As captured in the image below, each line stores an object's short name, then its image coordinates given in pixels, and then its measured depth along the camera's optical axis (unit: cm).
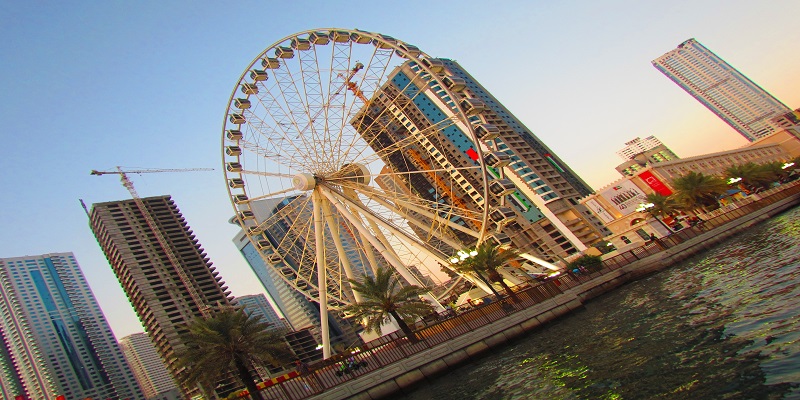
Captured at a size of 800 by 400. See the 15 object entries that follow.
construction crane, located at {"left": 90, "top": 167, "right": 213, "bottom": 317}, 14136
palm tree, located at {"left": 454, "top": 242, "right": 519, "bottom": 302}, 3812
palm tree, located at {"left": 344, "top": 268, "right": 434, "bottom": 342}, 3152
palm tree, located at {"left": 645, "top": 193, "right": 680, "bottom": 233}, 6016
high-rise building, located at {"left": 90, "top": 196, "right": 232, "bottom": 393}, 13375
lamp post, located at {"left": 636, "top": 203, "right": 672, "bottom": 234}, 5971
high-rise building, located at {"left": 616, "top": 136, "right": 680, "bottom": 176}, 10452
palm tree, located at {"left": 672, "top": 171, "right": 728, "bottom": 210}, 6078
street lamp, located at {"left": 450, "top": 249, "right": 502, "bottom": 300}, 3841
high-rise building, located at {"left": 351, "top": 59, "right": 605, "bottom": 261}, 10406
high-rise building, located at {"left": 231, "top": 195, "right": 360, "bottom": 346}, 16384
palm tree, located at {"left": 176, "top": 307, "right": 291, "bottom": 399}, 2703
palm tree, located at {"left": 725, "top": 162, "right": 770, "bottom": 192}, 7137
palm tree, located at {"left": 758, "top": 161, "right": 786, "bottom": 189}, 7306
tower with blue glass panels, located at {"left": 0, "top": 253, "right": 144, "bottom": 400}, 18038
